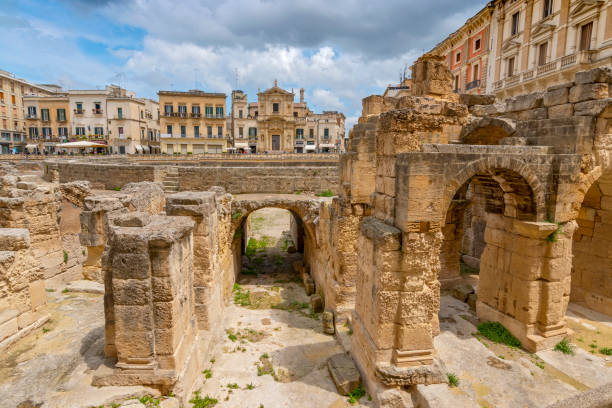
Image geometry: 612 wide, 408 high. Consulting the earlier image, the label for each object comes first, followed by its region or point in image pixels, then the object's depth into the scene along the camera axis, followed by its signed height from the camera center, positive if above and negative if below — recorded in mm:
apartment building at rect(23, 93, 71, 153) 42094 +4999
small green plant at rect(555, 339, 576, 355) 6352 -3341
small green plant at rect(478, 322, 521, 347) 6693 -3358
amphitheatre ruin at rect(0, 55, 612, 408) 4715 -2310
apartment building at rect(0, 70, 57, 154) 40062 +5702
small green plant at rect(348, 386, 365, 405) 5776 -3958
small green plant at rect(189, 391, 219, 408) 5587 -3980
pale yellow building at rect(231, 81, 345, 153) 43156 +5362
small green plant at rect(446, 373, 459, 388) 5477 -3444
